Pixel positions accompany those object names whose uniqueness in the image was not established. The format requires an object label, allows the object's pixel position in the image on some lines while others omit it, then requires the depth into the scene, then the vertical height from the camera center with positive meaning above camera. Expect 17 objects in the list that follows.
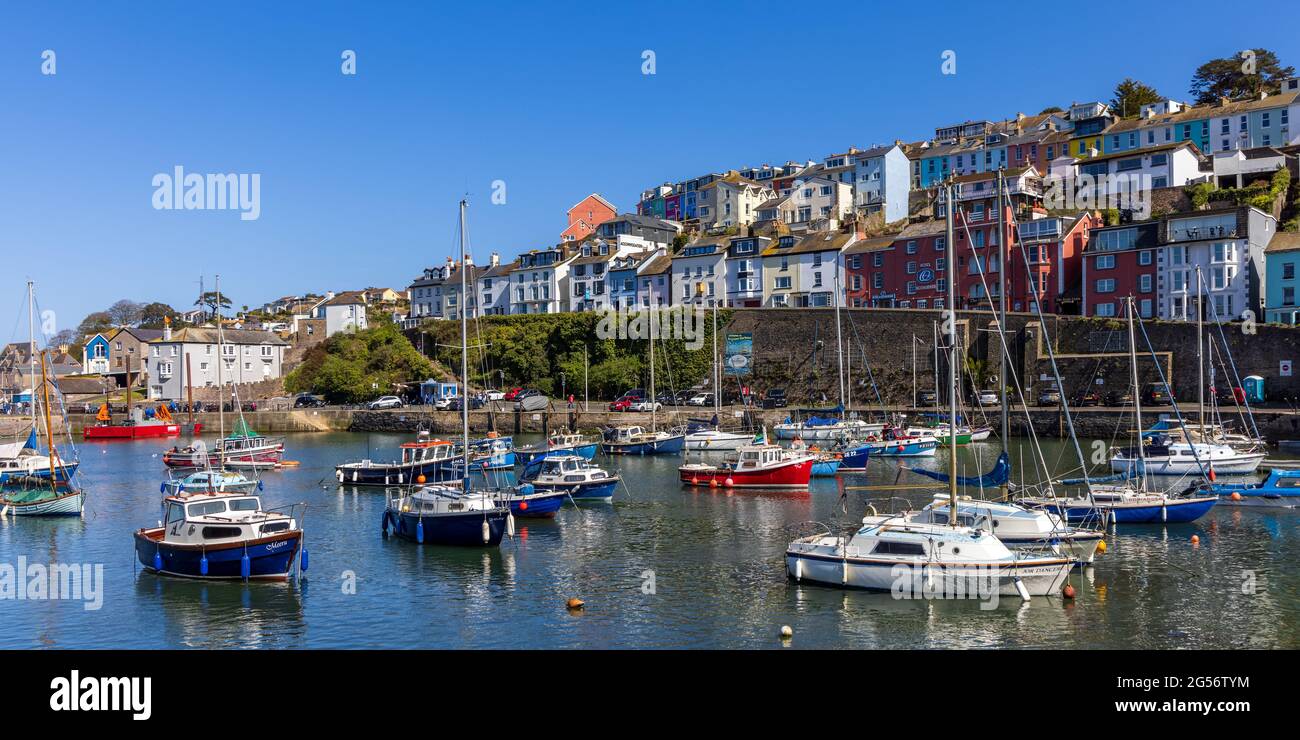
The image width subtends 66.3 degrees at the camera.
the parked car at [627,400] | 68.80 -2.12
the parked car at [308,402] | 82.78 -2.02
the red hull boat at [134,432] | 71.81 -3.63
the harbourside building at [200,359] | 90.75 +1.99
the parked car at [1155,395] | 54.44 -2.05
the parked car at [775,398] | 67.75 -2.15
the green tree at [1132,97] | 94.62 +24.99
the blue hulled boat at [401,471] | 42.34 -4.08
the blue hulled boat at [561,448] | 46.19 -3.72
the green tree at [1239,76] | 88.44 +25.23
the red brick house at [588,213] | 116.94 +18.61
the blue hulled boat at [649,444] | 53.81 -4.05
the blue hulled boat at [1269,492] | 32.41 -4.51
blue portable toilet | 52.06 -1.75
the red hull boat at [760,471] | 38.44 -4.05
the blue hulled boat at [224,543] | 22.97 -3.79
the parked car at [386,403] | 78.62 -2.13
